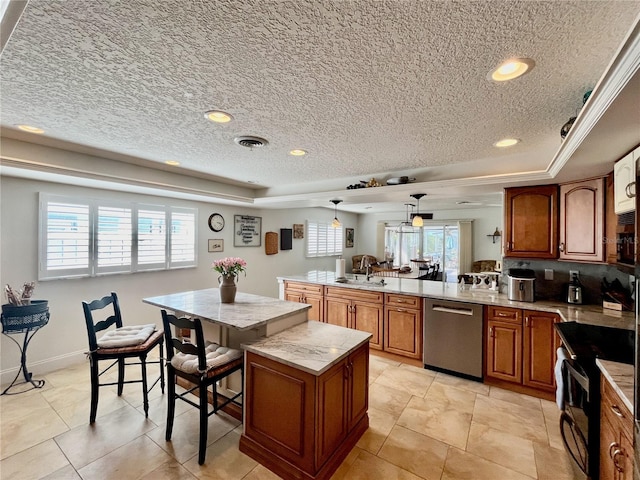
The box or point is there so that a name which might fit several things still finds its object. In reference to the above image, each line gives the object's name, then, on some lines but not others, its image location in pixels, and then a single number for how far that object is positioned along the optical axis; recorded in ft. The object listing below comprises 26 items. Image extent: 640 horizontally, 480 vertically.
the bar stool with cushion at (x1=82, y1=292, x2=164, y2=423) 7.41
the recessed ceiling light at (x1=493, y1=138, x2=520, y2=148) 7.88
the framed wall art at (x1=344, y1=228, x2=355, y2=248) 27.55
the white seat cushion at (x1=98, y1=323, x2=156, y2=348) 7.56
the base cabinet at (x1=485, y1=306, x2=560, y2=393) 8.90
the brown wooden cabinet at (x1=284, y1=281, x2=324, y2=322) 13.92
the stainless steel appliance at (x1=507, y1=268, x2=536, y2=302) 9.63
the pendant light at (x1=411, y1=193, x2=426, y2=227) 11.69
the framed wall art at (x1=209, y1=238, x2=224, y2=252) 15.51
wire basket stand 8.59
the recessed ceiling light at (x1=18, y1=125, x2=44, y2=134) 7.24
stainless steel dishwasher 9.99
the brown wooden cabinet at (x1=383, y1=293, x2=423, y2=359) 11.14
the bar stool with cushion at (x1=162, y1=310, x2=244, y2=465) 6.29
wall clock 15.46
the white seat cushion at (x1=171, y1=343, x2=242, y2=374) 6.70
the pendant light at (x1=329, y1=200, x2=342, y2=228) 13.74
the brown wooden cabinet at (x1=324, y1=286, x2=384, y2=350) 12.11
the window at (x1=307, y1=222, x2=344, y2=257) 22.49
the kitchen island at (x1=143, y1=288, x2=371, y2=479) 5.66
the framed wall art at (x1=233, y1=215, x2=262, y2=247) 16.71
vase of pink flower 8.97
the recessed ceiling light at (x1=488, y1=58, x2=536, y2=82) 4.40
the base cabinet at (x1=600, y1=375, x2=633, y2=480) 4.00
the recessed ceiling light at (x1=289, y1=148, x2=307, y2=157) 9.04
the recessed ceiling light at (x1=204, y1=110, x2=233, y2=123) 6.33
